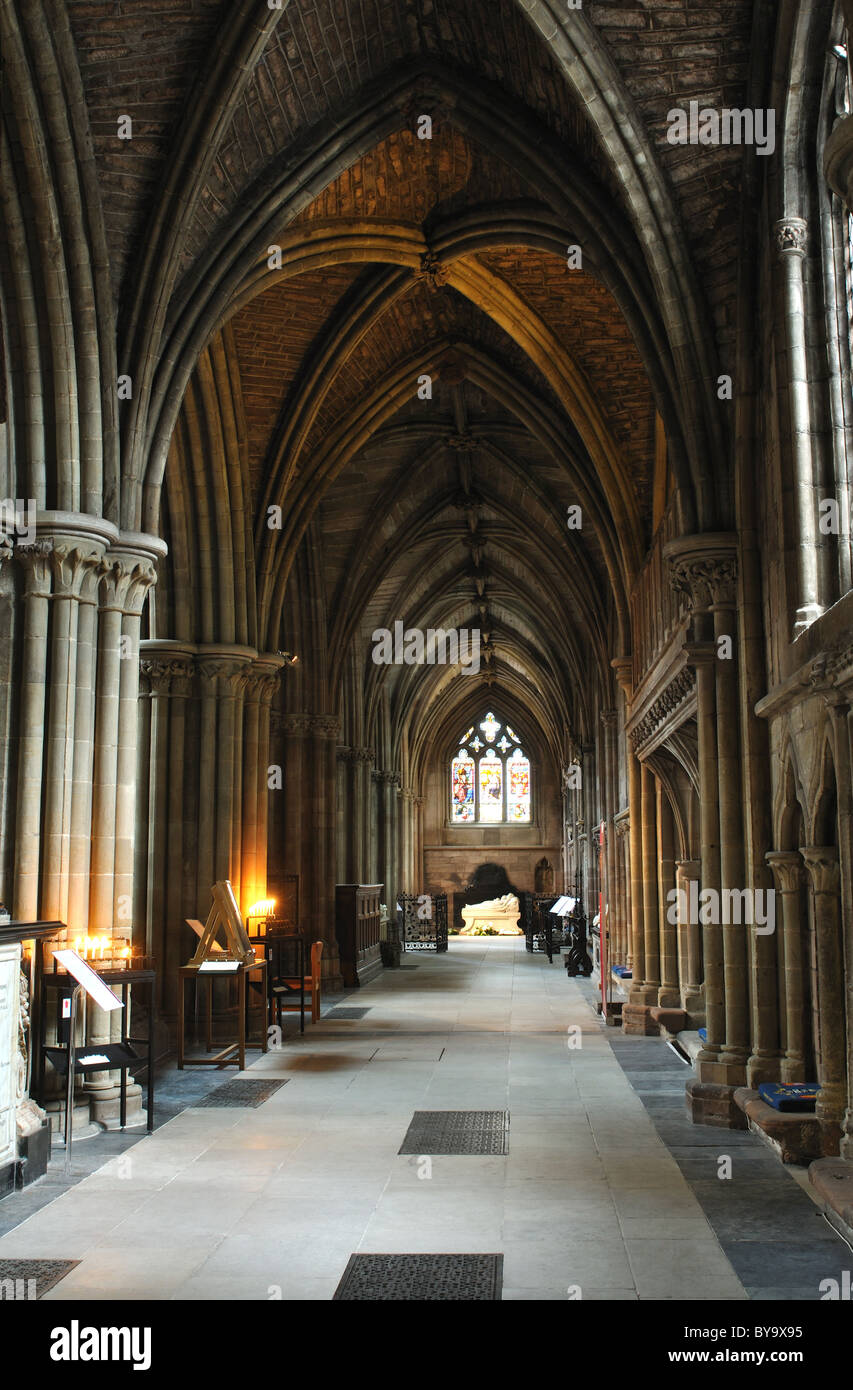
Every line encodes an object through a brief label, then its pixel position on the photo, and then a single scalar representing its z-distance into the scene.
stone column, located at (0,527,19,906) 8.69
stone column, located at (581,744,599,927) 25.56
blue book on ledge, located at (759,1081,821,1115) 7.46
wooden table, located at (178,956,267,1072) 10.55
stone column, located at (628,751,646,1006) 14.30
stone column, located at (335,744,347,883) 24.30
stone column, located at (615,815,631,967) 18.27
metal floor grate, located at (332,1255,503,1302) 4.79
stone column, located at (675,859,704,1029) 12.55
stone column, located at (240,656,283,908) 14.66
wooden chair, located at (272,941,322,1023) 13.83
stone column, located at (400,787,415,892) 37.88
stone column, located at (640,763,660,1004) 14.02
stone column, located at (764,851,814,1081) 7.84
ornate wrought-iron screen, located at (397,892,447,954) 29.61
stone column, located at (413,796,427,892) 43.31
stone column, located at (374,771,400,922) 32.91
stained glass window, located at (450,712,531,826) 46.25
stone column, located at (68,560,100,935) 8.95
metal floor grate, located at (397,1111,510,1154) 7.73
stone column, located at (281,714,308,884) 19.47
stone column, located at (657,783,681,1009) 13.67
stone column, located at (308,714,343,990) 19.33
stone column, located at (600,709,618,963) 20.25
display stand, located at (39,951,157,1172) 7.50
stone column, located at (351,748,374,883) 23.98
